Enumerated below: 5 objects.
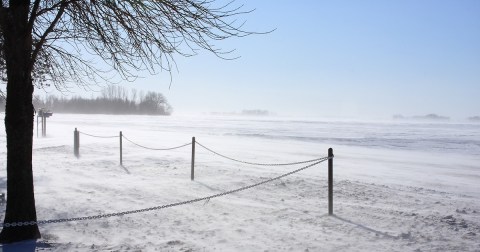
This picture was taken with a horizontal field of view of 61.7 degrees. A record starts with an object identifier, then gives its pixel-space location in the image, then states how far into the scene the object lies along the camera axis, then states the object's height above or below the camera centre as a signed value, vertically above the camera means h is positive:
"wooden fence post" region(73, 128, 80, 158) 17.31 -1.32
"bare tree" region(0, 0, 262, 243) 5.11 +0.86
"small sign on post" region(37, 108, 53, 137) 29.61 -0.12
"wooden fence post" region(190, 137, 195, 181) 11.07 -1.62
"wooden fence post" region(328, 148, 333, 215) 7.34 -1.21
